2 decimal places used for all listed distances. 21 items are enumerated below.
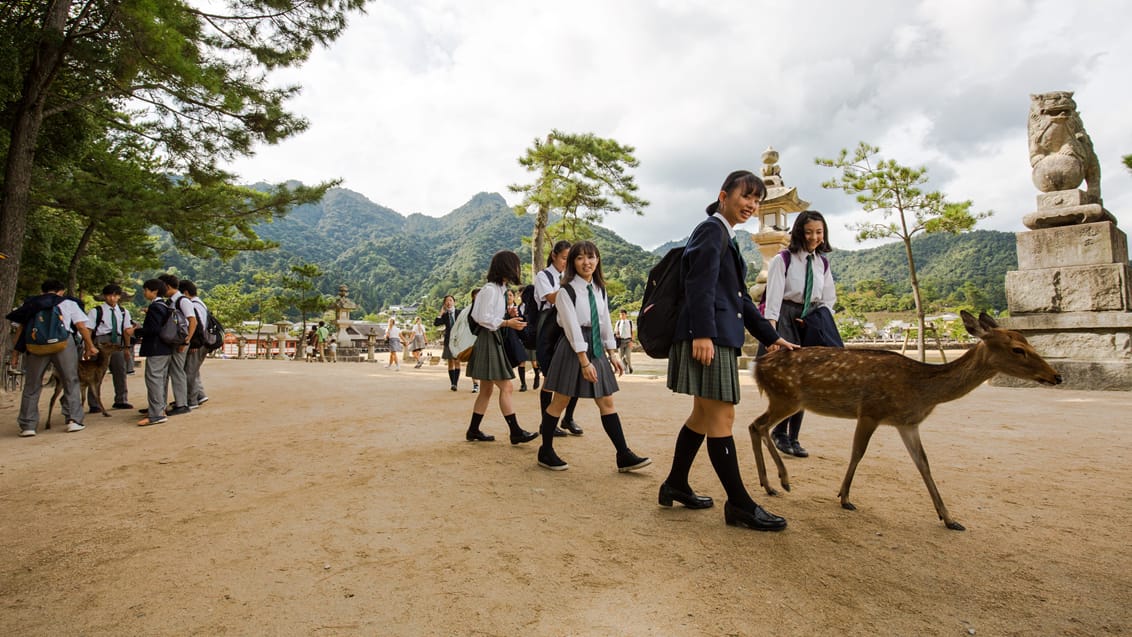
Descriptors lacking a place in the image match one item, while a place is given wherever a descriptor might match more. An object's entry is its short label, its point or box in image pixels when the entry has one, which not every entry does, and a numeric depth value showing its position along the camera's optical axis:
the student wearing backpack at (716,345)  2.70
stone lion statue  8.45
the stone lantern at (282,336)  30.57
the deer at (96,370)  6.73
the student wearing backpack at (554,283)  5.16
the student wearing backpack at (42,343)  5.70
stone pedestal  7.68
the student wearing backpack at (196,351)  6.91
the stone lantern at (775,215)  13.65
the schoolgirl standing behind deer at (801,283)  4.15
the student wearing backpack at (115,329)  7.49
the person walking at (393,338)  17.63
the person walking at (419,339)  17.83
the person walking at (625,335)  13.70
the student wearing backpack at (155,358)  6.22
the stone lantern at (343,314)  22.75
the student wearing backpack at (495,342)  4.67
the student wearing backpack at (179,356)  6.49
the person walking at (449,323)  9.44
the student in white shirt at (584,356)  3.67
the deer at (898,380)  2.88
